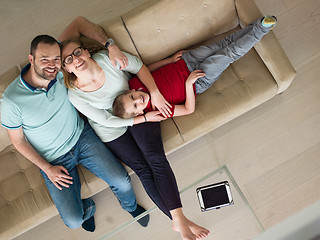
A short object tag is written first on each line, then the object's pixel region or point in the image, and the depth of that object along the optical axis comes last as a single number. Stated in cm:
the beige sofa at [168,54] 211
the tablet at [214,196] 184
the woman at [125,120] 187
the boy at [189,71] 201
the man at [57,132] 180
